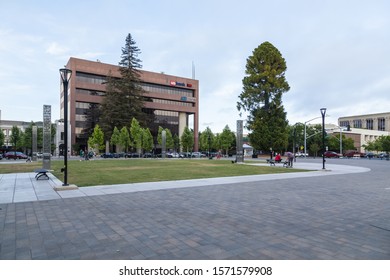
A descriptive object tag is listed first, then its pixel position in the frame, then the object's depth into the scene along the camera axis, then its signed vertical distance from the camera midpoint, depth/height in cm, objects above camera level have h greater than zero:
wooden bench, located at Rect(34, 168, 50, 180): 1468 -147
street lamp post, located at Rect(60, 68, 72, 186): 1180 +315
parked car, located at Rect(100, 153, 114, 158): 5391 -153
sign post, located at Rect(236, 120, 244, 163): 3312 +49
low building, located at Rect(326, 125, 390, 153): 10344 +460
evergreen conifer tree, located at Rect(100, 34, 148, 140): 6341 +1145
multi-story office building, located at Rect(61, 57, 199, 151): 6925 +1472
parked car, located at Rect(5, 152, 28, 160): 5412 -152
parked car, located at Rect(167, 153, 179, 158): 5972 -173
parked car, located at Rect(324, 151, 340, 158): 6412 -195
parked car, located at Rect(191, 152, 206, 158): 6056 -176
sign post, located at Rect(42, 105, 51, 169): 2141 +93
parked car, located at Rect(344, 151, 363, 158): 6744 -183
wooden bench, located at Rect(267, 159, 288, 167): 2749 -147
